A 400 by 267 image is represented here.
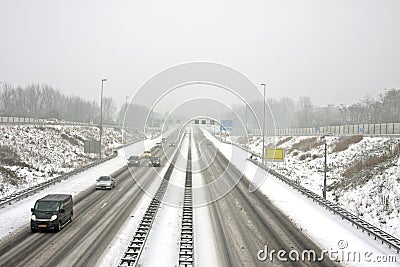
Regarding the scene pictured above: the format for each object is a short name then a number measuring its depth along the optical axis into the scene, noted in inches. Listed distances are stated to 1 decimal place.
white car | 1204.5
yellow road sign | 1674.5
